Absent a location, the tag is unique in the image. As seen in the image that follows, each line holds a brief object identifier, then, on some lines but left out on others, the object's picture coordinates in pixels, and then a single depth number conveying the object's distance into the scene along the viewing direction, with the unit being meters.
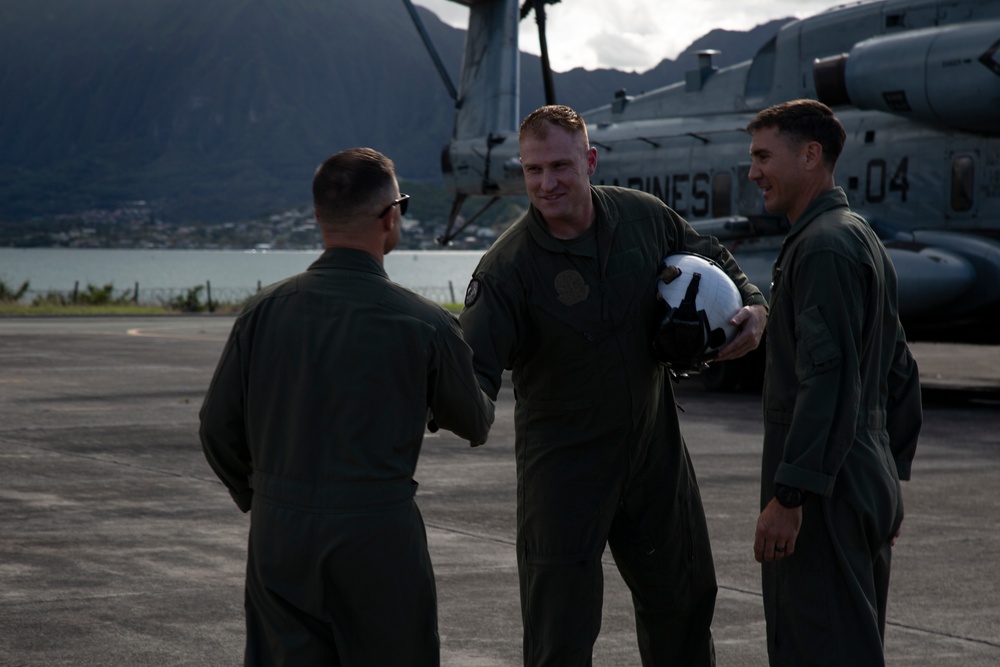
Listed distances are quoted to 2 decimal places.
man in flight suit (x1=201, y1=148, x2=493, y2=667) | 6.02
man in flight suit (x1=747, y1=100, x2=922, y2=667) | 6.93
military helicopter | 26.13
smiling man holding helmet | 7.80
